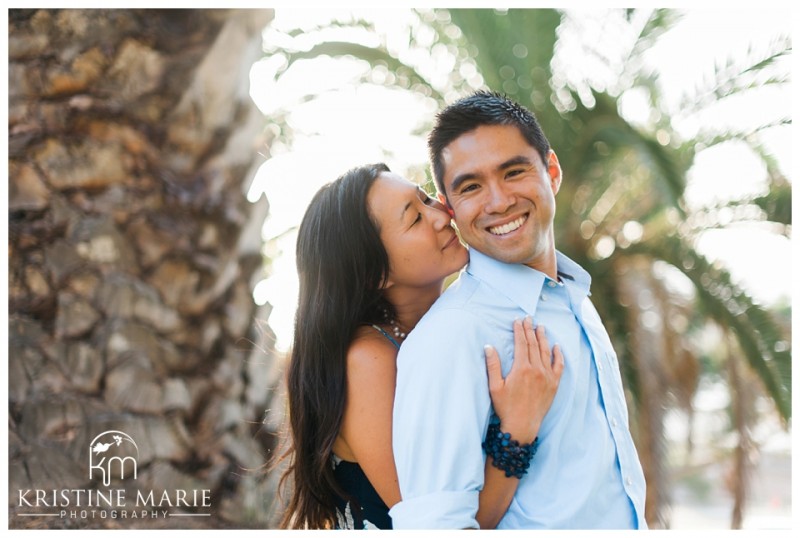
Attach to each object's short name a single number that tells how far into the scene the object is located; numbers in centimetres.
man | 197
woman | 234
